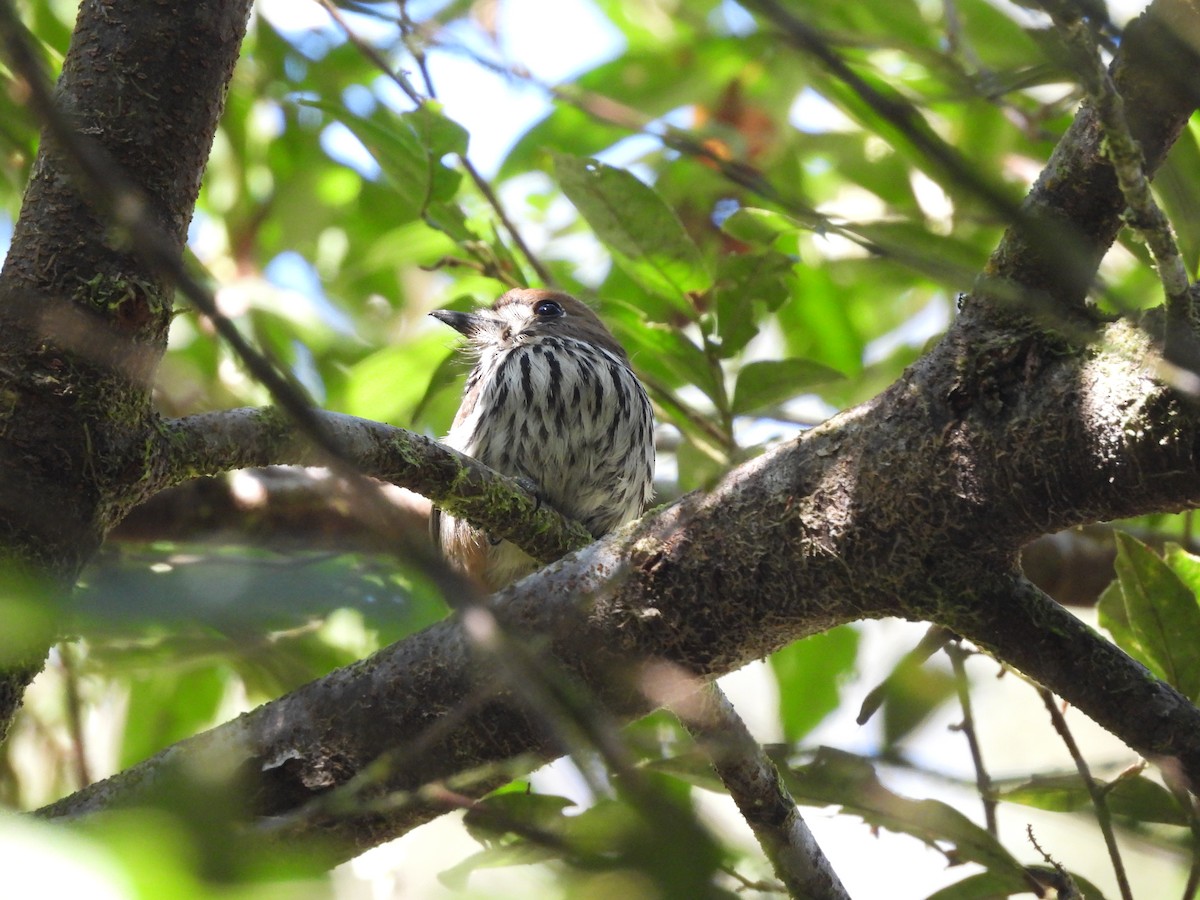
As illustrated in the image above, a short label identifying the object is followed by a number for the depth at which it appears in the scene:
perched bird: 8.45
